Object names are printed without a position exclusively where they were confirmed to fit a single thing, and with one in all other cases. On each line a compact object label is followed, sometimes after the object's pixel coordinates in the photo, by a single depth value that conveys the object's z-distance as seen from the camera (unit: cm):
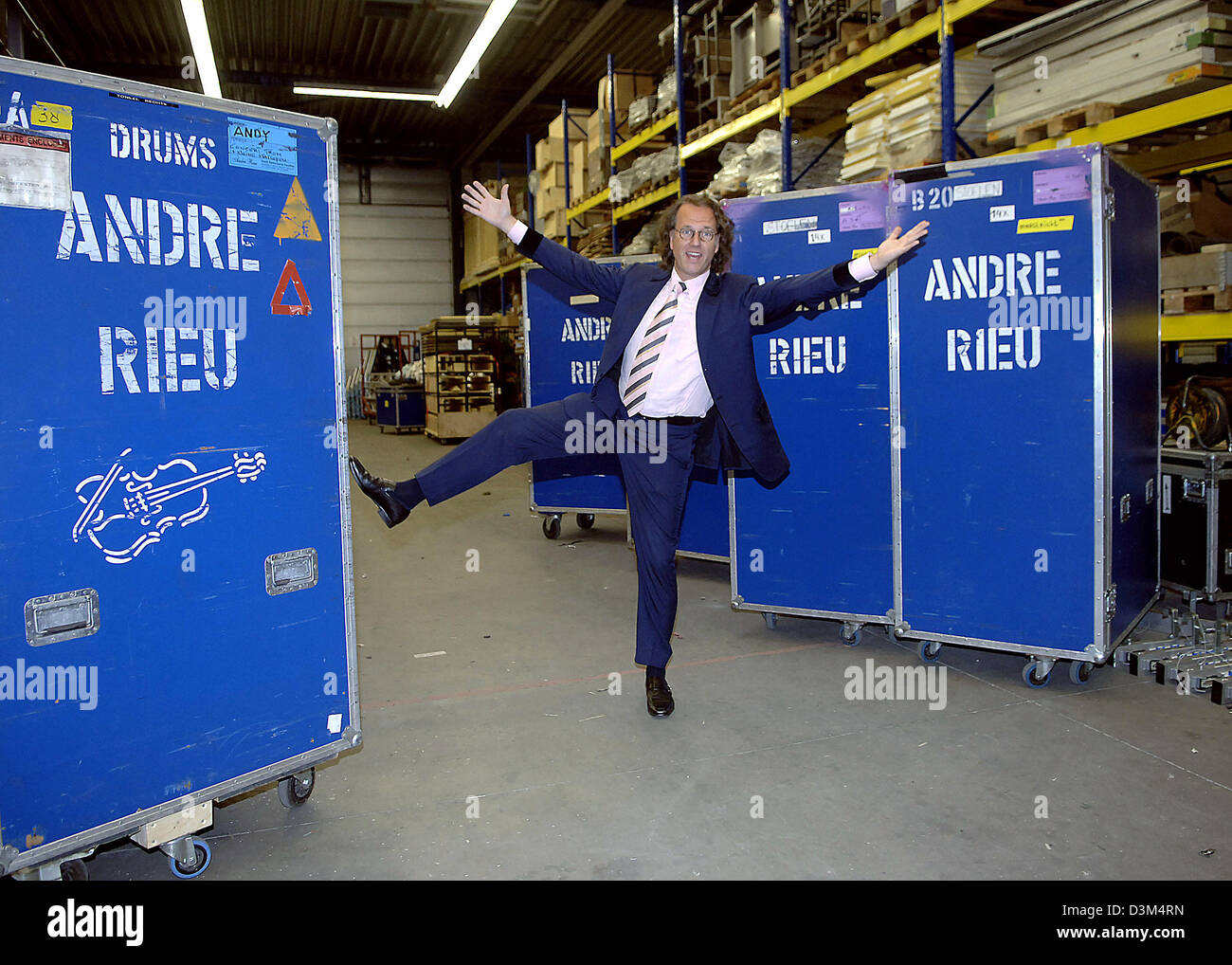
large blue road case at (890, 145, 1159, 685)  390
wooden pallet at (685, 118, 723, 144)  901
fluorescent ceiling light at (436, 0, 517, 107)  1057
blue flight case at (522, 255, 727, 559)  731
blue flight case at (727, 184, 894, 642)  451
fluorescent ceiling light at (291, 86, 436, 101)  1571
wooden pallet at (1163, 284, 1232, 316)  498
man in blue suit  367
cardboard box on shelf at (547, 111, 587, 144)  1417
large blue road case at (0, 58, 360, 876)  228
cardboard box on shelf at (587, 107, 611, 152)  1210
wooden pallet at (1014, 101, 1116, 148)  504
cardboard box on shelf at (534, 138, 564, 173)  1428
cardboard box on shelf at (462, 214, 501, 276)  1958
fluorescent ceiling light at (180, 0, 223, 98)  961
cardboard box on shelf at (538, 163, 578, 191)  1433
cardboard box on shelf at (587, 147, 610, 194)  1221
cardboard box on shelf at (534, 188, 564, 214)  1426
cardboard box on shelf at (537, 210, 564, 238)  1418
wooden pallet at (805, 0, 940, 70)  616
